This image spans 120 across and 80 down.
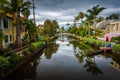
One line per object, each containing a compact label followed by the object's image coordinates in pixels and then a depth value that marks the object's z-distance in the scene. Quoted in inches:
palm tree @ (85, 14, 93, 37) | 1230.1
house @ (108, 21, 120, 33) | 959.9
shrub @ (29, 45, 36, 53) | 504.6
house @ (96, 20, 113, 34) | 1274.5
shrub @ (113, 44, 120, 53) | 524.7
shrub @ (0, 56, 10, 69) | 266.9
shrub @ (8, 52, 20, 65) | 320.5
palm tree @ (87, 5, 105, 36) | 1156.1
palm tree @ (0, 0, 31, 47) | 532.4
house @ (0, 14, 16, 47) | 535.9
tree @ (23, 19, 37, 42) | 725.0
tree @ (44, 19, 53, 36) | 1722.5
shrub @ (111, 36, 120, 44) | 717.9
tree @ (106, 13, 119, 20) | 2003.2
